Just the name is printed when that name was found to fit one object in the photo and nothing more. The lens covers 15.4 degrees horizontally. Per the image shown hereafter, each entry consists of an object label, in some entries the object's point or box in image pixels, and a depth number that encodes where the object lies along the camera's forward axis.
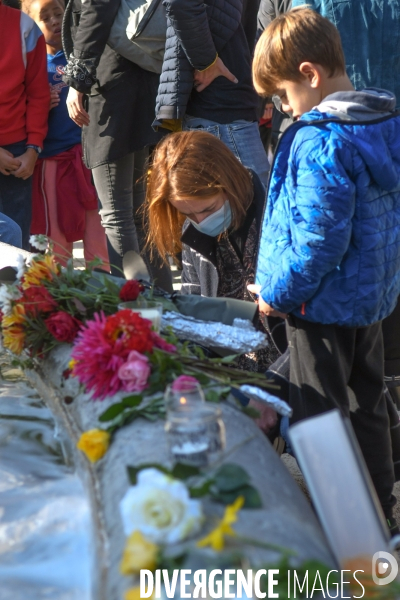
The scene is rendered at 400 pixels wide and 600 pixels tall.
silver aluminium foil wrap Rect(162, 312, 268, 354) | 2.37
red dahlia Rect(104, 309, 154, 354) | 2.13
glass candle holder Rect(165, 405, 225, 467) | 1.85
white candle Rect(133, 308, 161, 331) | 2.28
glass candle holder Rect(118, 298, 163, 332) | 2.29
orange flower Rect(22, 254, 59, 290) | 2.48
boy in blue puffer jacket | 2.41
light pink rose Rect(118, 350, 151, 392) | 2.10
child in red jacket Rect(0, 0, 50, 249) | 4.15
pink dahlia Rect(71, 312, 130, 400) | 2.13
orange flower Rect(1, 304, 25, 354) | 2.38
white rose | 1.71
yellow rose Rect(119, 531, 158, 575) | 1.70
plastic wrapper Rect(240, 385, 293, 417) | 2.15
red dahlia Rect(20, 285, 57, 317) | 2.40
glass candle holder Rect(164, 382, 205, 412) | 1.90
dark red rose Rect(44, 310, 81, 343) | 2.37
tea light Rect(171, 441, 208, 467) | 1.85
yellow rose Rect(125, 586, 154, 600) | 1.67
